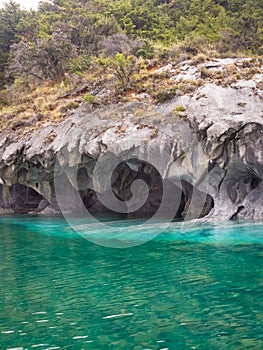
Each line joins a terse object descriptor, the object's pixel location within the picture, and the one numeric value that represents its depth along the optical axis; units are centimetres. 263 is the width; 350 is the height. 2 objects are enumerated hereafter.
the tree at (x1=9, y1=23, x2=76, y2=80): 4291
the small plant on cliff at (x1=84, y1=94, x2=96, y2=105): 3061
